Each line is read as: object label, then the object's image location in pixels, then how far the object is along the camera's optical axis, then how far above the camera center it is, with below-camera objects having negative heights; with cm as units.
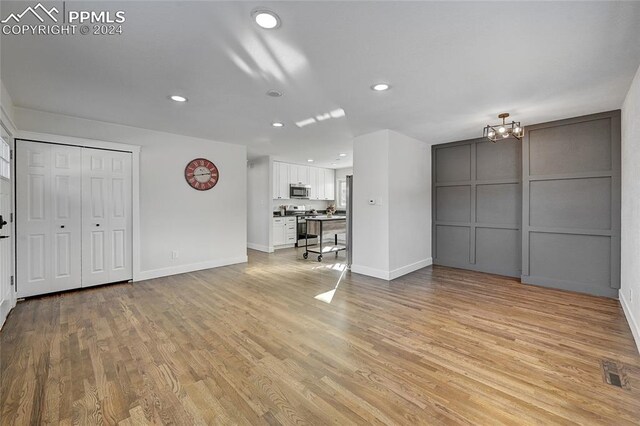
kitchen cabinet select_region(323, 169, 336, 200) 892 +90
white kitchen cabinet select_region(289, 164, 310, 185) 782 +109
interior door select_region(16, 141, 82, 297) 338 -7
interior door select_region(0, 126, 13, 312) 276 -22
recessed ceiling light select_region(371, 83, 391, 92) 271 +124
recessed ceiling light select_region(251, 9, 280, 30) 170 +122
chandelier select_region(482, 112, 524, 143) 349 +104
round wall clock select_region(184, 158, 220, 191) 477 +67
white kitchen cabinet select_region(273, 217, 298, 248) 721 -53
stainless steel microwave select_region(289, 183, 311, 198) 775 +61
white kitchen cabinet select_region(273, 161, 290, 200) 742 +85
